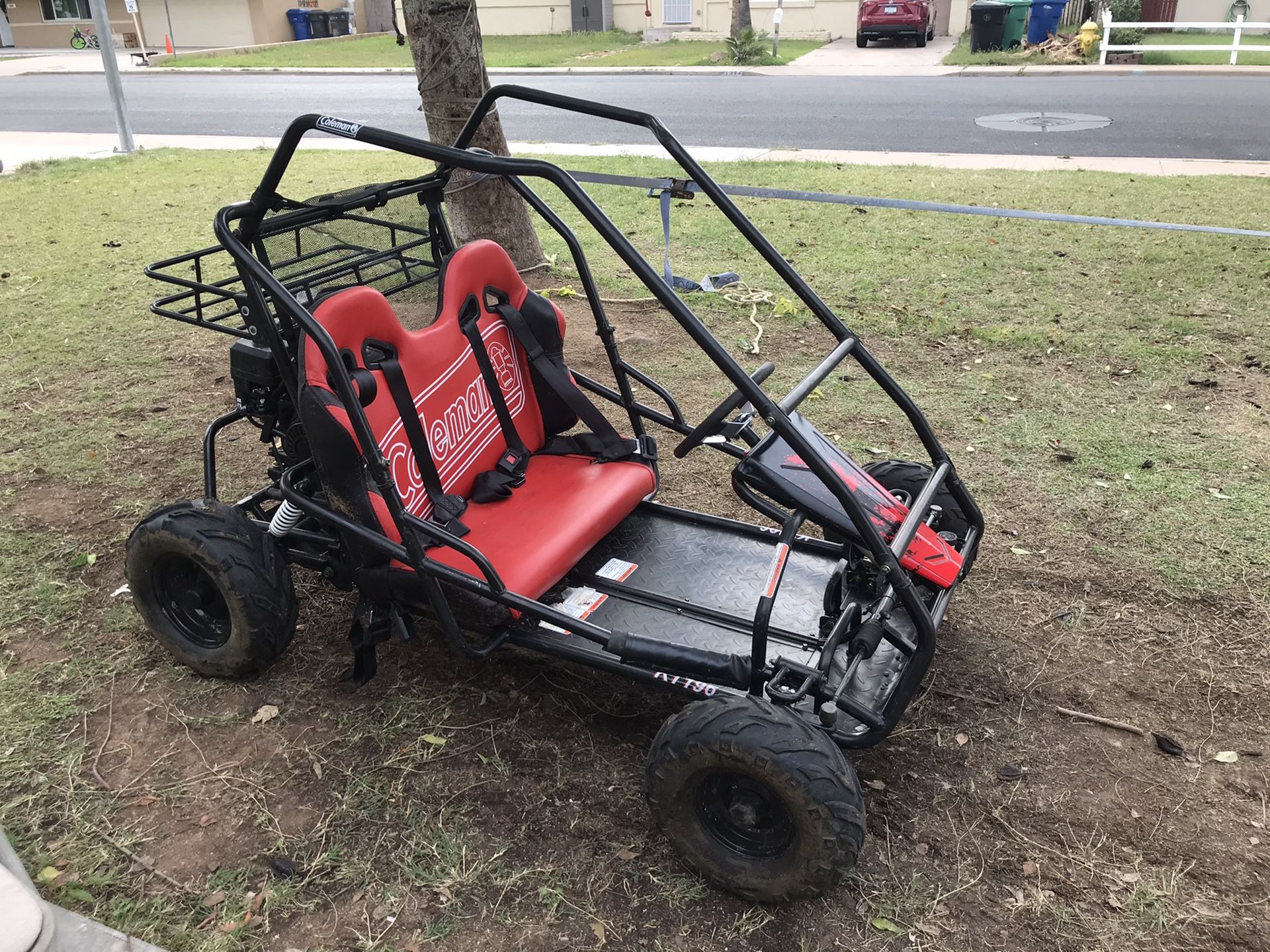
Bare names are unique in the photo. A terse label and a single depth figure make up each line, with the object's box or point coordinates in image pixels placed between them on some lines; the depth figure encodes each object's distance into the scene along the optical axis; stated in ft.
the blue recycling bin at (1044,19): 60.08
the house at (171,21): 95.91
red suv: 68.49
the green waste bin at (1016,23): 60.44
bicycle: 98.22
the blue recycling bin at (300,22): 97.45
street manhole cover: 37.37
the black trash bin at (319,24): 97.81
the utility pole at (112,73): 35.09
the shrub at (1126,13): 62.44
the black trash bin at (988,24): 60.08
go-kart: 7.94
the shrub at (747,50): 63.82
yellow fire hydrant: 55.98
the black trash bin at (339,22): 99.76
